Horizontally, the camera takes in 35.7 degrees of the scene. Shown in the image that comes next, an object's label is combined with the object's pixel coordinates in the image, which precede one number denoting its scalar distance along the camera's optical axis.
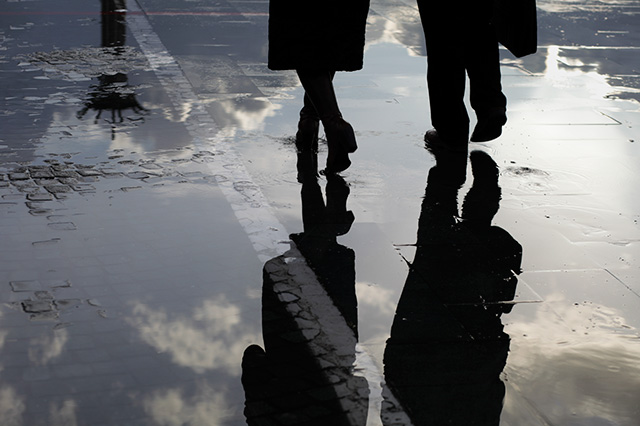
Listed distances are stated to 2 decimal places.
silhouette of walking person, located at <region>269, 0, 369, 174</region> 5.42
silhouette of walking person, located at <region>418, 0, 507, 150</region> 5.96
